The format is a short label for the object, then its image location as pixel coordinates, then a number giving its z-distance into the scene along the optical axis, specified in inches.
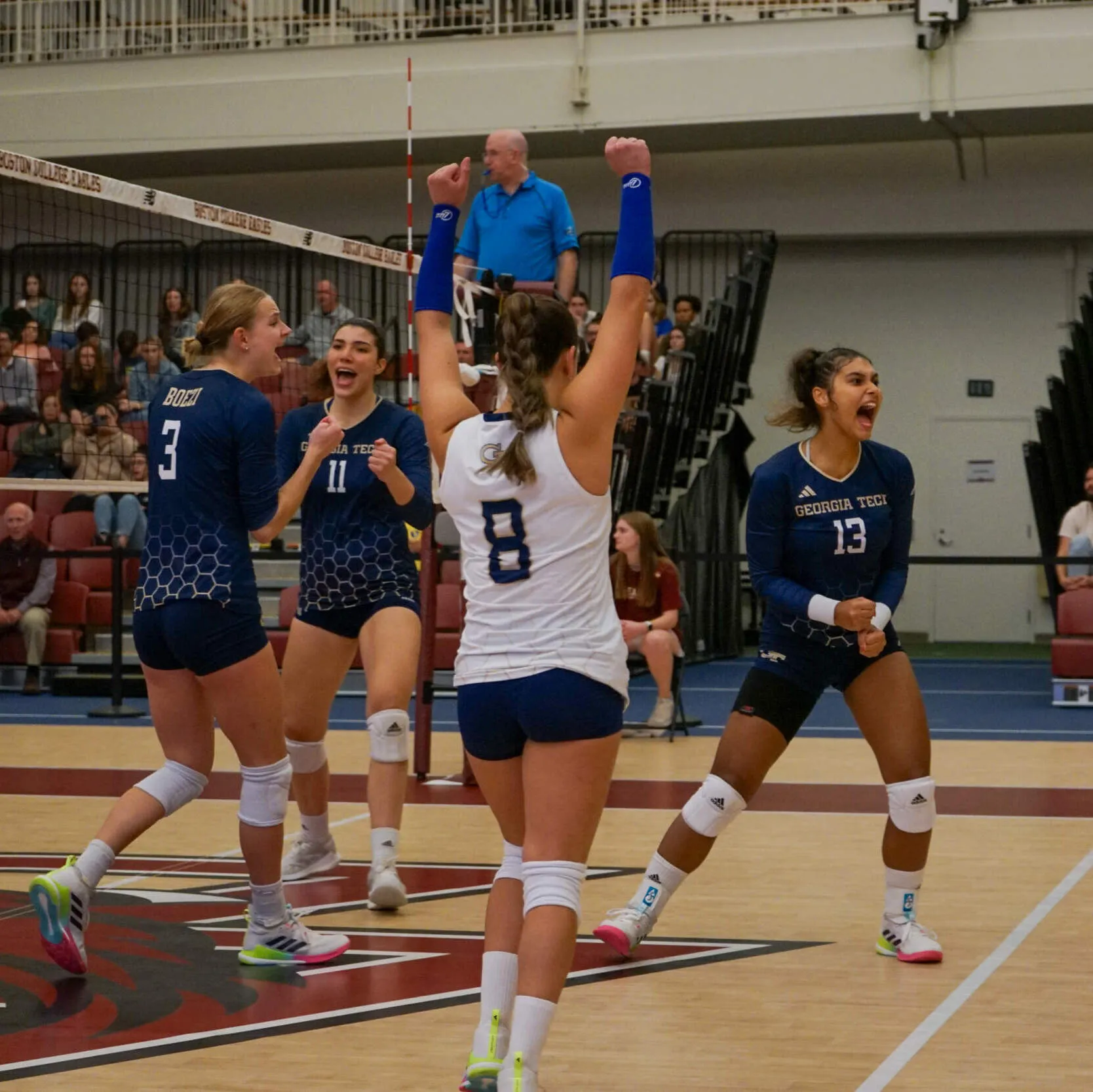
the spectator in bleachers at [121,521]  534.6
